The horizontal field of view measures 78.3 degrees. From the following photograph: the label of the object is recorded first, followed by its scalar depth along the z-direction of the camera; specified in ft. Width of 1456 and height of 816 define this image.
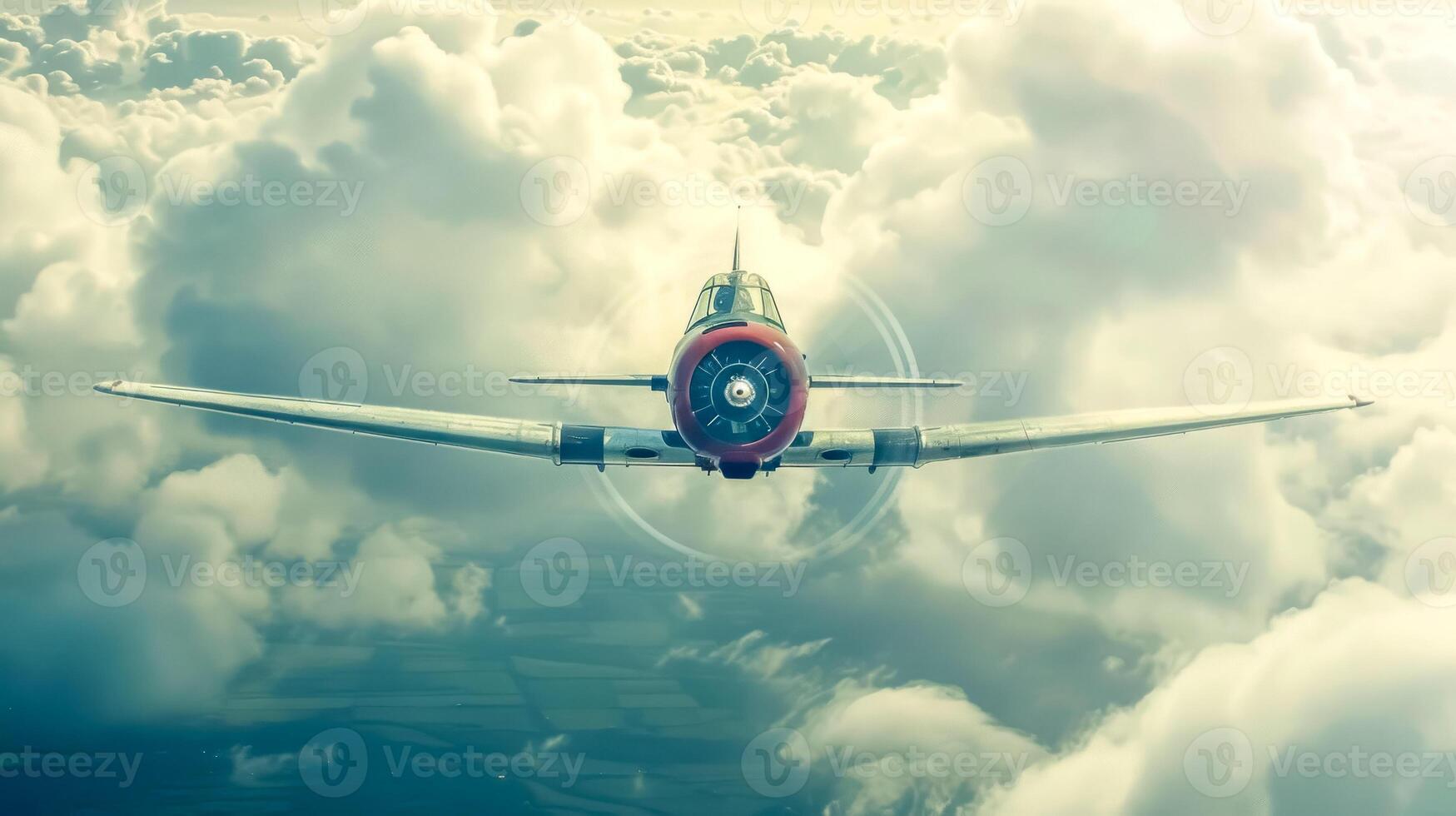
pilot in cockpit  76.74
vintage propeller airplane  66.03
